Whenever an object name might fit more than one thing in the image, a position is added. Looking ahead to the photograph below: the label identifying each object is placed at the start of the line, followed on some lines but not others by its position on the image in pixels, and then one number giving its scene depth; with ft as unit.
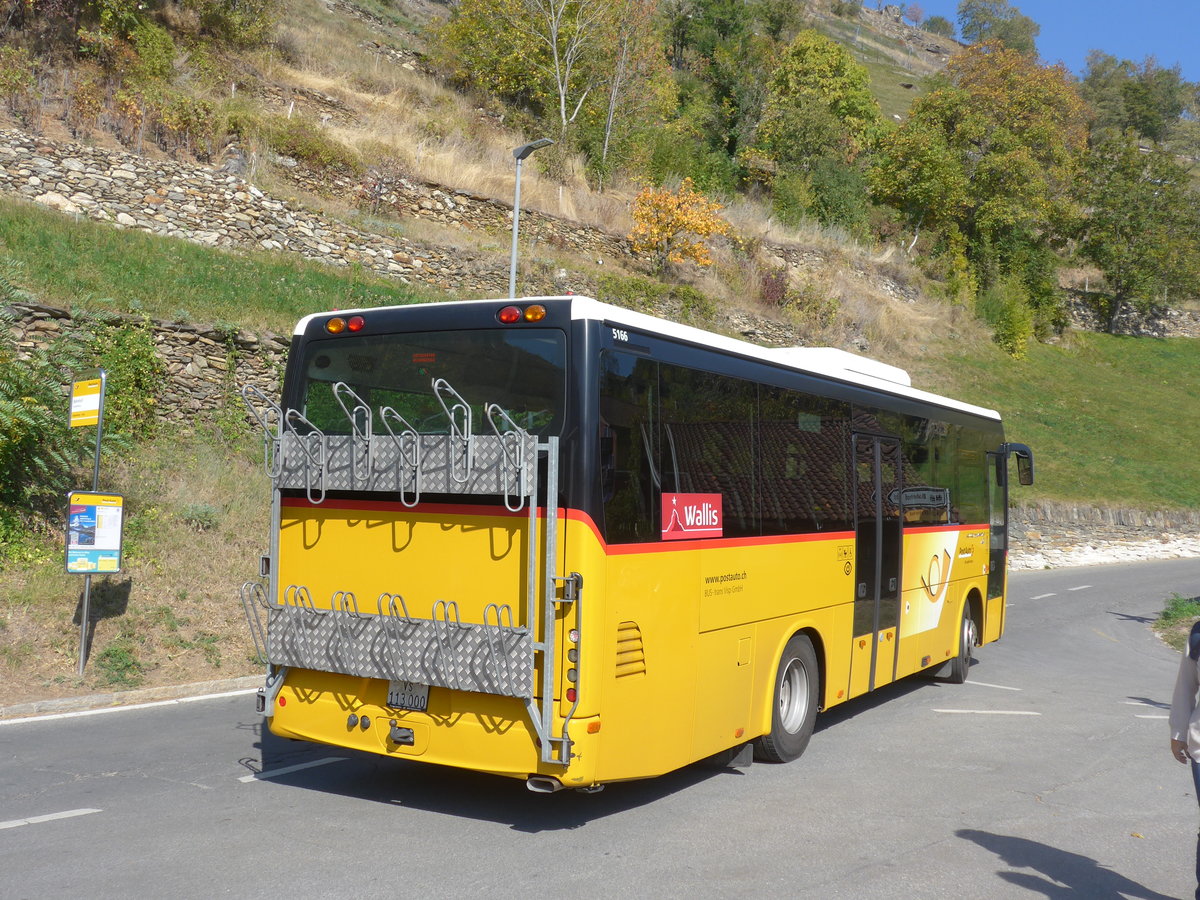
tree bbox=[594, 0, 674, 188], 137.69
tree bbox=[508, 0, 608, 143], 134.41
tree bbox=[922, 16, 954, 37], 575.38
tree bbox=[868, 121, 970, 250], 183.32
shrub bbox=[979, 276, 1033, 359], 162.20
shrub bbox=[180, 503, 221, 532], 46.88
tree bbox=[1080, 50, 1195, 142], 377.91
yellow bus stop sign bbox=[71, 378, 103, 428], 36.40
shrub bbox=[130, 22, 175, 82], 94.12
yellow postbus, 19.90
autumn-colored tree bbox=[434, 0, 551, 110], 140.15
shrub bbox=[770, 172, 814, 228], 163.63
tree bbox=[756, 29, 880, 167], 187.11
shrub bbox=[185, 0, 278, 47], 109.60
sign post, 35.63
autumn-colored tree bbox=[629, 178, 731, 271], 116.67
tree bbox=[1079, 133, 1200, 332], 199.31
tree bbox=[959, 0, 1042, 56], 400.94
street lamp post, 60.18
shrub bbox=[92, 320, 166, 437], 50.67
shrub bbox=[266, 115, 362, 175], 92.63
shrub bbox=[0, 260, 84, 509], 40.40
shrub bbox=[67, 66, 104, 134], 80.33
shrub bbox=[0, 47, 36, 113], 77.56
